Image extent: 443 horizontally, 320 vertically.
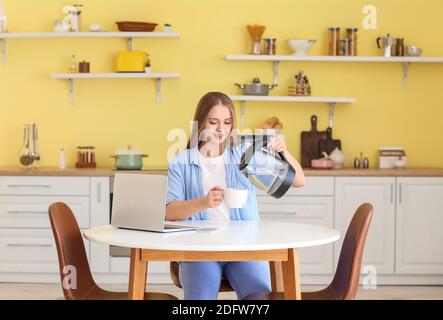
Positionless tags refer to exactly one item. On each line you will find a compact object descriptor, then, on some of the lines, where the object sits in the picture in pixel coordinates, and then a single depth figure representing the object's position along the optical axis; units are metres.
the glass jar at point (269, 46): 5.71
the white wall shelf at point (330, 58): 5.63
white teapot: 5.66
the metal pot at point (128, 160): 5.47
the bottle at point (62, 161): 5.68
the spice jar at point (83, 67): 5.70
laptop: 2.94
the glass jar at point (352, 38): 5.71
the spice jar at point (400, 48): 5.73
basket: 5.59
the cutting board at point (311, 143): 5.81
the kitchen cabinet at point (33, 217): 5.36
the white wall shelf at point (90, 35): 5.60
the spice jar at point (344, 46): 5.70
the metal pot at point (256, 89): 5.65
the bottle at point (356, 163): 5.73
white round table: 2.75
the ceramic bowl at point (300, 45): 5.64
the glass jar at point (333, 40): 5.71
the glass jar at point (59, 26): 5.67
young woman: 3.38
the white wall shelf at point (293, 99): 5.63
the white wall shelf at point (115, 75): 5.61
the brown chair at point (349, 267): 3.05
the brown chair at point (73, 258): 3.08
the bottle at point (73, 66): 5.76
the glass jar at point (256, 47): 5.69
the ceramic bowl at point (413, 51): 5.68
